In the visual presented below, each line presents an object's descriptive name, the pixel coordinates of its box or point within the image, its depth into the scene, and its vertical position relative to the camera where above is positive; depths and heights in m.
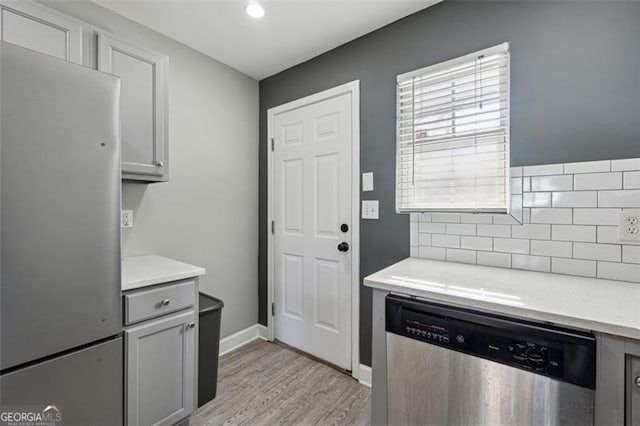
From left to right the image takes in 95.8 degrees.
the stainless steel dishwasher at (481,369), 0.90 -0.56
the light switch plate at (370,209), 2.03 +0.01
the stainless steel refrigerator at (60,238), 1.01 -0.11
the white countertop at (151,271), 1.38 -0.33
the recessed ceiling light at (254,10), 1.77 +1.25
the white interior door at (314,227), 2.20 -0.14
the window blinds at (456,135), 1.43 +0.41
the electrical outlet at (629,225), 1.24 -0.06
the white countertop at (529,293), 0.90 -0.32
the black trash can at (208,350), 1.74 -0.86
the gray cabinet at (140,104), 1.60 +0.62
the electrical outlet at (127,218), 1.89 -0.06
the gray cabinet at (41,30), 1.27 +0.84
